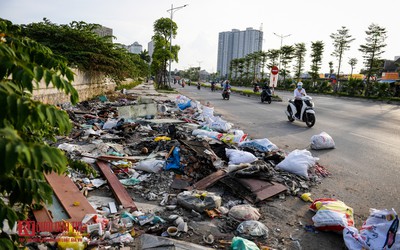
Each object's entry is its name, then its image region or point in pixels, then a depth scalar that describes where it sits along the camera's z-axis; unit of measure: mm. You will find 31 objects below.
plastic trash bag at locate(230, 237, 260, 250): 2754
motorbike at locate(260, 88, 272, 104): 20188
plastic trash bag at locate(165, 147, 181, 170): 4922
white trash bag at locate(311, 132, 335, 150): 7148
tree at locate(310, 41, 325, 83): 45969
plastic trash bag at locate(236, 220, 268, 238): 3158
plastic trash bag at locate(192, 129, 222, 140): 7226
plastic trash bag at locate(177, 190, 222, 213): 3600
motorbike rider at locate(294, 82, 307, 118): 10945
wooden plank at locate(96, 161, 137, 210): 3738
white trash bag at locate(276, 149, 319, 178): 4977
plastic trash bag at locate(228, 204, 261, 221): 3453
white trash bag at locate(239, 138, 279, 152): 6289
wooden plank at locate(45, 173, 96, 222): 3307
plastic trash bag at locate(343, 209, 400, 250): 2777
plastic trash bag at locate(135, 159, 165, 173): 4895
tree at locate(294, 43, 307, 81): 49875
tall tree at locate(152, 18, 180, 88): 31812
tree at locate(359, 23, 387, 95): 33031
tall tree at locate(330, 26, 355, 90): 41875
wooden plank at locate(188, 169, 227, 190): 4258
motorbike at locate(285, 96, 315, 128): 10406
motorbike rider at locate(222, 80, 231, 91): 22941
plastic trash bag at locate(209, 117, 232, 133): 8433
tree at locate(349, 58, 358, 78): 53700
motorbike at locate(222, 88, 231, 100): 22972
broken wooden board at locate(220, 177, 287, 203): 4007
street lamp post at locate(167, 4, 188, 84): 33312
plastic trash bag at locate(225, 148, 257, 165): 5227
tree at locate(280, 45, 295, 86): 51031
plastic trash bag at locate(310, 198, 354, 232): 3252
